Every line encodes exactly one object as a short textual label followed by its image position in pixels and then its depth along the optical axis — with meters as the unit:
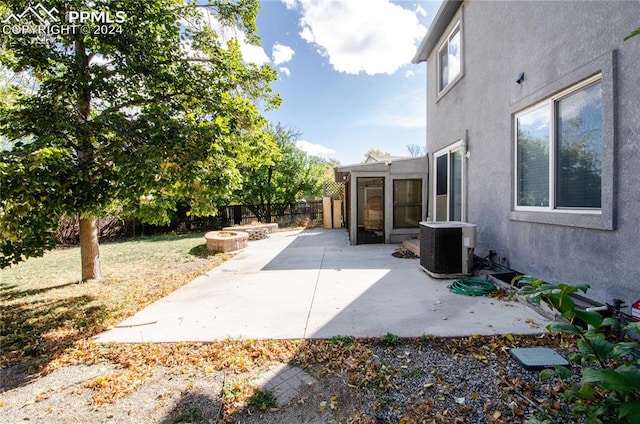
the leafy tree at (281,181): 15.70
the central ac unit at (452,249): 4.98
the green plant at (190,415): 2.01
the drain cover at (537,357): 2.40
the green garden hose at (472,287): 4.25
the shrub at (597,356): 1.23
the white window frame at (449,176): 6.23
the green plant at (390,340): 2.91
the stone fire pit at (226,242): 8.66
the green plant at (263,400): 2.13
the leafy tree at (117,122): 3.48
